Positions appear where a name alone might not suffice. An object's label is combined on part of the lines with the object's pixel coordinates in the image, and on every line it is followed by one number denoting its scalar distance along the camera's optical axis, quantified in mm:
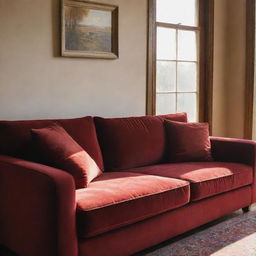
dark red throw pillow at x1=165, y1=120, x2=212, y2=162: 3912
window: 4559
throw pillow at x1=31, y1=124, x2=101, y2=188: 2865
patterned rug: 3053
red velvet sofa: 2482
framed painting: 3771
